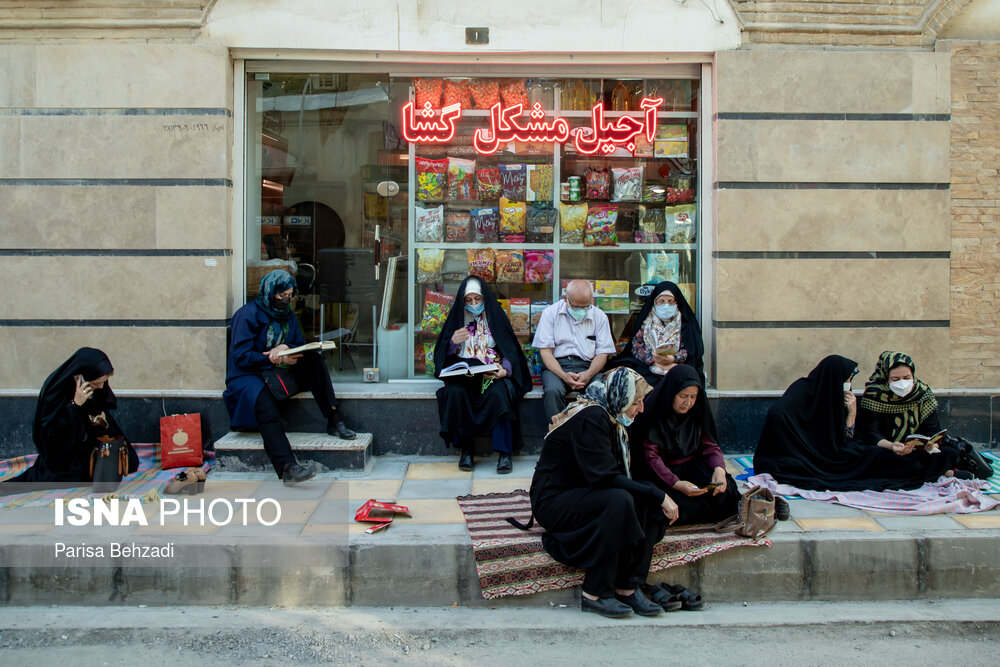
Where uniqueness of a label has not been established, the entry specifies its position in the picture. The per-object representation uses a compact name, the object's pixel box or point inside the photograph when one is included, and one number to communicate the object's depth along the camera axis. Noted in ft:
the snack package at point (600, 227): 23.08
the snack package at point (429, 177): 22.99
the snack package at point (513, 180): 23.11
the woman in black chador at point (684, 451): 15.67
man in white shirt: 21.25
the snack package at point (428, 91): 22.66
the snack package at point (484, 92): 22.70
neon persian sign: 22.66
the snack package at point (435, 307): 23.16
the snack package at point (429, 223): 23.02
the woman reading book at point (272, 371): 18.92
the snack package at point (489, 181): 23.12
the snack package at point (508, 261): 23.06
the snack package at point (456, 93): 22.66
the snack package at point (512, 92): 22.75
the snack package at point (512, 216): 23.02
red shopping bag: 20.24
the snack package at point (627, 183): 23.16
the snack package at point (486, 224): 23.13
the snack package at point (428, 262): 23.03
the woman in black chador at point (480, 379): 20.34
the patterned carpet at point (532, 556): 14.66
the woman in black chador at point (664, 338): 20.95
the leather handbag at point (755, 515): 15.37
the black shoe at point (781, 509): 16.56
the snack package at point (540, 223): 23.02
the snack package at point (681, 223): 22.79
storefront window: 22.81
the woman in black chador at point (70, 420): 18.19
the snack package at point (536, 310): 23.16
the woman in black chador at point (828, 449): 18.39
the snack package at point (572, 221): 23.07
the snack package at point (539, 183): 23.07
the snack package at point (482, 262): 23.03
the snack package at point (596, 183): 23.09
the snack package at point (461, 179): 23.07
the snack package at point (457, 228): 23.12
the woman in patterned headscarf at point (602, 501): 13.84
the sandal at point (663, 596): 14.34
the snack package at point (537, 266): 23.08
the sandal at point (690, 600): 14.51
